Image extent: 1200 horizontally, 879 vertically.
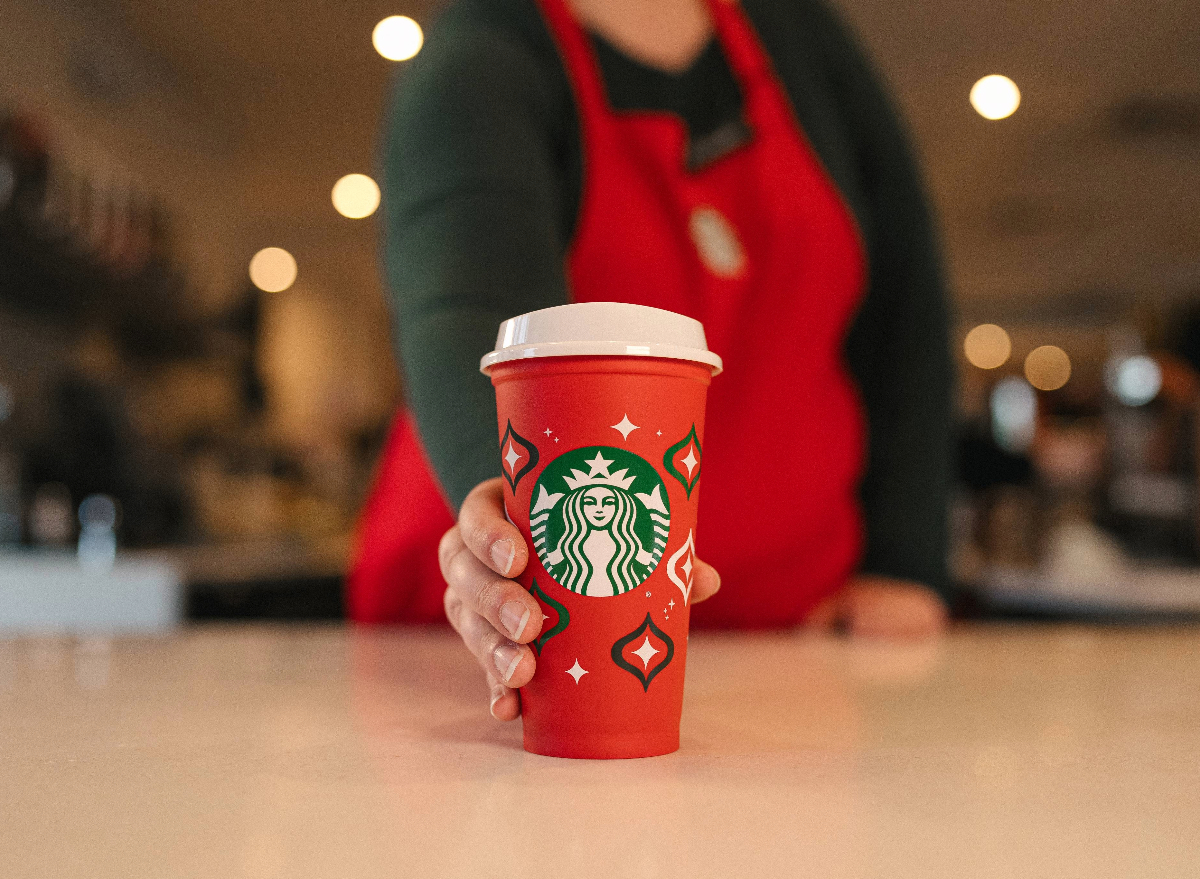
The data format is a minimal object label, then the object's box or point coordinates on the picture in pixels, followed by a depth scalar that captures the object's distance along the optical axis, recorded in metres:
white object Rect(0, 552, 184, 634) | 2.16
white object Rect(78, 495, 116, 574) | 2.64
